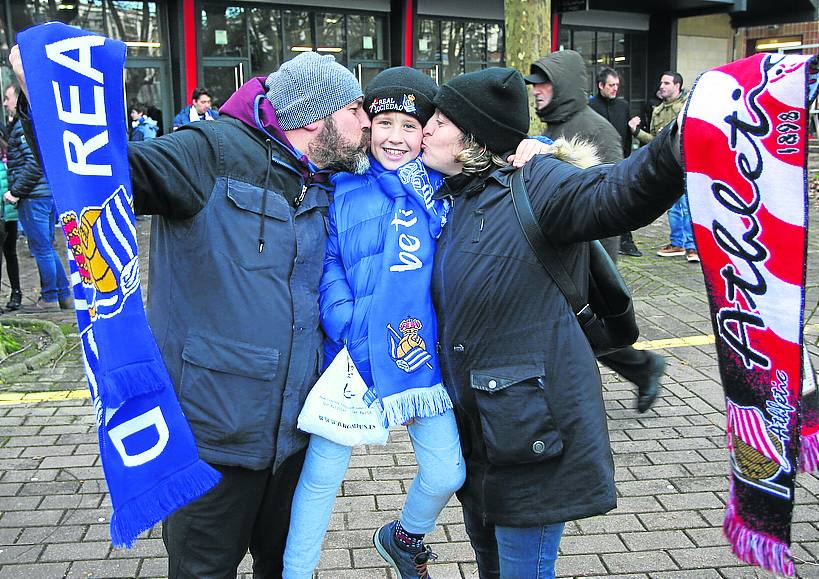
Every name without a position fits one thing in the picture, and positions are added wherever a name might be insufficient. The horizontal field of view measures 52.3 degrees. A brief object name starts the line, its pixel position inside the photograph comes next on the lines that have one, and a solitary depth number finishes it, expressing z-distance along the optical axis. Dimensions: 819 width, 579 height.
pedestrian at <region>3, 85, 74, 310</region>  7.59
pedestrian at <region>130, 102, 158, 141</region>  12.96
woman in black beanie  2.36
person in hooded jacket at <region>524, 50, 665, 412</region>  5.81
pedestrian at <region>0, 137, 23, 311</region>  7.97
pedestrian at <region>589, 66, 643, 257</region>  9.91
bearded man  2.36
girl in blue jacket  2.51
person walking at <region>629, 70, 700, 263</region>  9.66
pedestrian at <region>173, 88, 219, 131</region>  11.70
